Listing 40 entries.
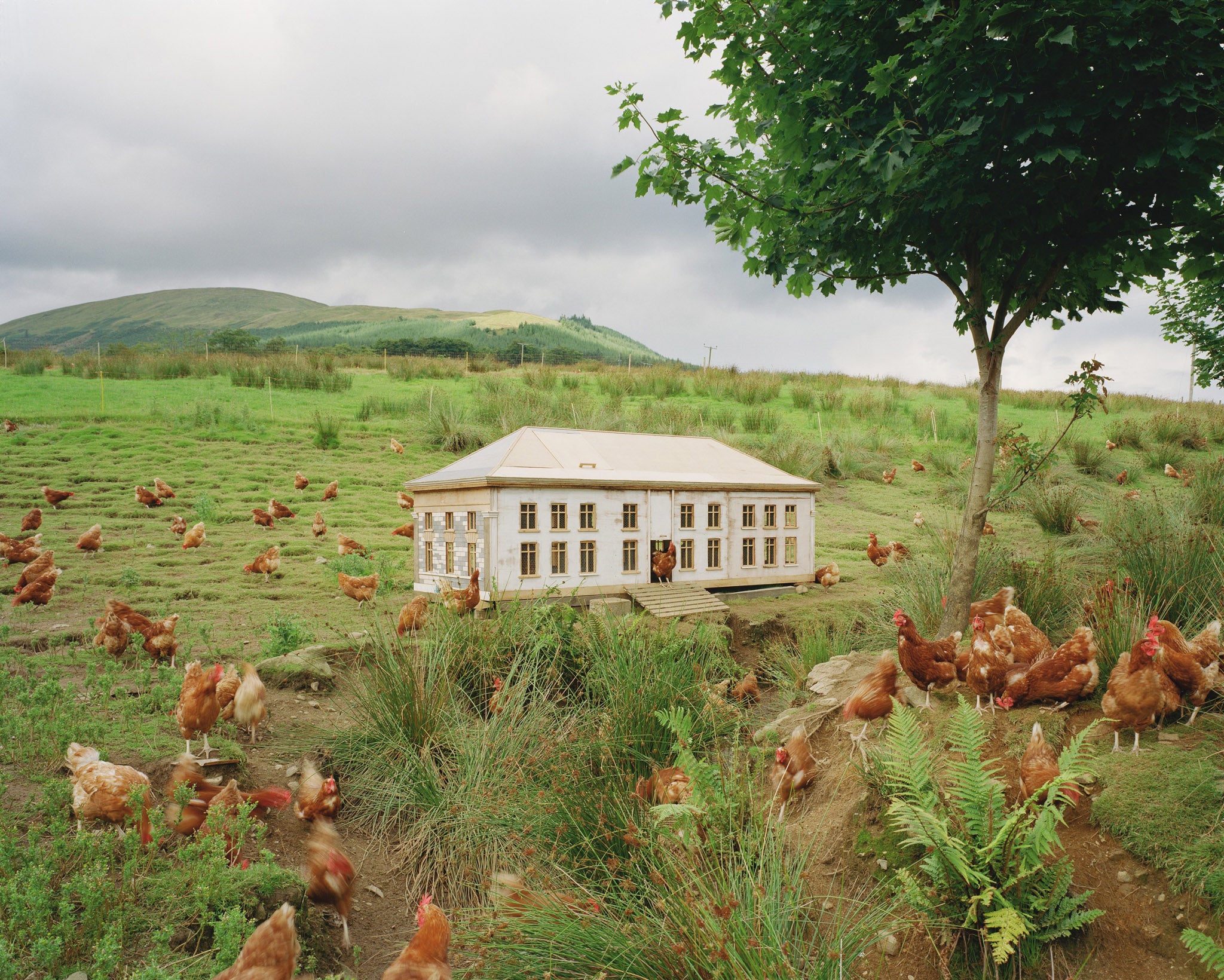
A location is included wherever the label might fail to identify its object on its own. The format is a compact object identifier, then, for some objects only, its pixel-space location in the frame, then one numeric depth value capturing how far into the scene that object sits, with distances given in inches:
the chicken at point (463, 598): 311.7
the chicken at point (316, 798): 188.4
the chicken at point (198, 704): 188.7
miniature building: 354.9
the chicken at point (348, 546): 442.6
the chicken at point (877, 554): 486.3
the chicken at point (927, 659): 186.9
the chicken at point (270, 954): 109.8
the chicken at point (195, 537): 438.5
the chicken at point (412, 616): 299.1
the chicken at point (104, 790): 151.2
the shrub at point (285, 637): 287.9
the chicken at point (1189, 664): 151.6
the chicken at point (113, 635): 260.5
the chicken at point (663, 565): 404.5
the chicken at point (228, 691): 213.3
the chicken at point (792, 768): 176.6
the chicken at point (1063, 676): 165.8
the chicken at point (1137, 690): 144.6
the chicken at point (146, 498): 495.2
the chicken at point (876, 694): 177.2
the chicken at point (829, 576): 463.8
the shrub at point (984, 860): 107.6
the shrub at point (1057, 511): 498.9
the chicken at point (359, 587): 366.0
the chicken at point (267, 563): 399.5
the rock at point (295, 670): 266.8
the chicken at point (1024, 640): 182.7
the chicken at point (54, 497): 486.6
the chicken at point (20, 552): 383.9
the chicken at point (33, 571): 329.4
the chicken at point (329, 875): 149.2
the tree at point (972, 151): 162.9
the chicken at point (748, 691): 276.5
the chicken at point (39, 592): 323.6
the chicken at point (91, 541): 414.6
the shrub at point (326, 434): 689.6
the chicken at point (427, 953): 118.6
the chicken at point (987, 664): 175.2
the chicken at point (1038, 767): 133.3
